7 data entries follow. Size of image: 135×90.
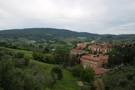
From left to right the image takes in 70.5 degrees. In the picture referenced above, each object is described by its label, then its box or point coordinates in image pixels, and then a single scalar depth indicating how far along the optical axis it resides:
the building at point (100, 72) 38.67
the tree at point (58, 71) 29.25
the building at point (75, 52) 82.45
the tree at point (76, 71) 38.19
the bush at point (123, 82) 22.00
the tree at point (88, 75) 30.12
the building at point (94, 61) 53.78
